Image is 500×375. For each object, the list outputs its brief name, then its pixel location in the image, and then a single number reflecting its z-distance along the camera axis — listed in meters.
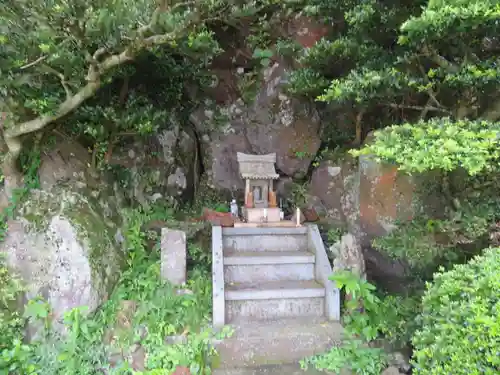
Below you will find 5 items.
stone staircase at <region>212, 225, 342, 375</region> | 3.56
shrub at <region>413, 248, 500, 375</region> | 1.84
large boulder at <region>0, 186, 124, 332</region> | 3.81
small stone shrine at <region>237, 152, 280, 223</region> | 5.64
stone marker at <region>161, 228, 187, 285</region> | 4.32
